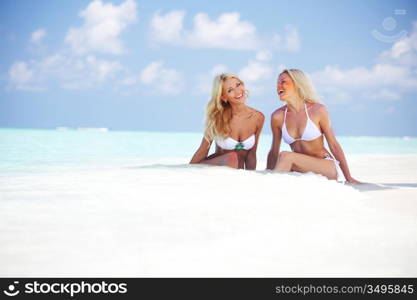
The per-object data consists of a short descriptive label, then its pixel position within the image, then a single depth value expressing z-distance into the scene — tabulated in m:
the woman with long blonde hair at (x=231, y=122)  5.36
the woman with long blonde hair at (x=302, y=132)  4.84
